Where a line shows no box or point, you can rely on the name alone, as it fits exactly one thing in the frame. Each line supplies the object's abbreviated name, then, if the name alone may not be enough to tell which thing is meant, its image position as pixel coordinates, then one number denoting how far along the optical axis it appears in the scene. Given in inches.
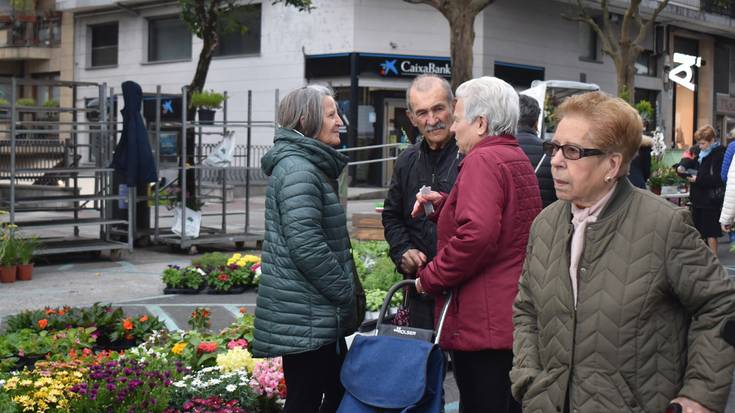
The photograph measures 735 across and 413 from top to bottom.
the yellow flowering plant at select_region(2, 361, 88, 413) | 202.4
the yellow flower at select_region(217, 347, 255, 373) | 237.6
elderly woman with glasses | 117.7
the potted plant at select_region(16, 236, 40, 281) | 477.4
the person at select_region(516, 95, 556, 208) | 259.0
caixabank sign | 1137.4
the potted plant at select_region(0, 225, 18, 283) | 466.9
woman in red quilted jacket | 157.9
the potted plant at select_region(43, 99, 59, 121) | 521.7
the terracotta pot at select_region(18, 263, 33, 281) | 479.2
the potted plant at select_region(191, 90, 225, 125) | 607.5
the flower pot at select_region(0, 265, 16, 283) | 468.1
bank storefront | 1140.5
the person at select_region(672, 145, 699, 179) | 668.7
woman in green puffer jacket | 172.7
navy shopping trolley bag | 148.8
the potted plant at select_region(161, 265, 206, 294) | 443.5
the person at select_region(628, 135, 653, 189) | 413.7
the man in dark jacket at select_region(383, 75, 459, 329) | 188.9
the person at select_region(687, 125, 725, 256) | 530.6
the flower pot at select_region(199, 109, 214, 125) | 619.5
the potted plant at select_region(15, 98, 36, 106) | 623.8
